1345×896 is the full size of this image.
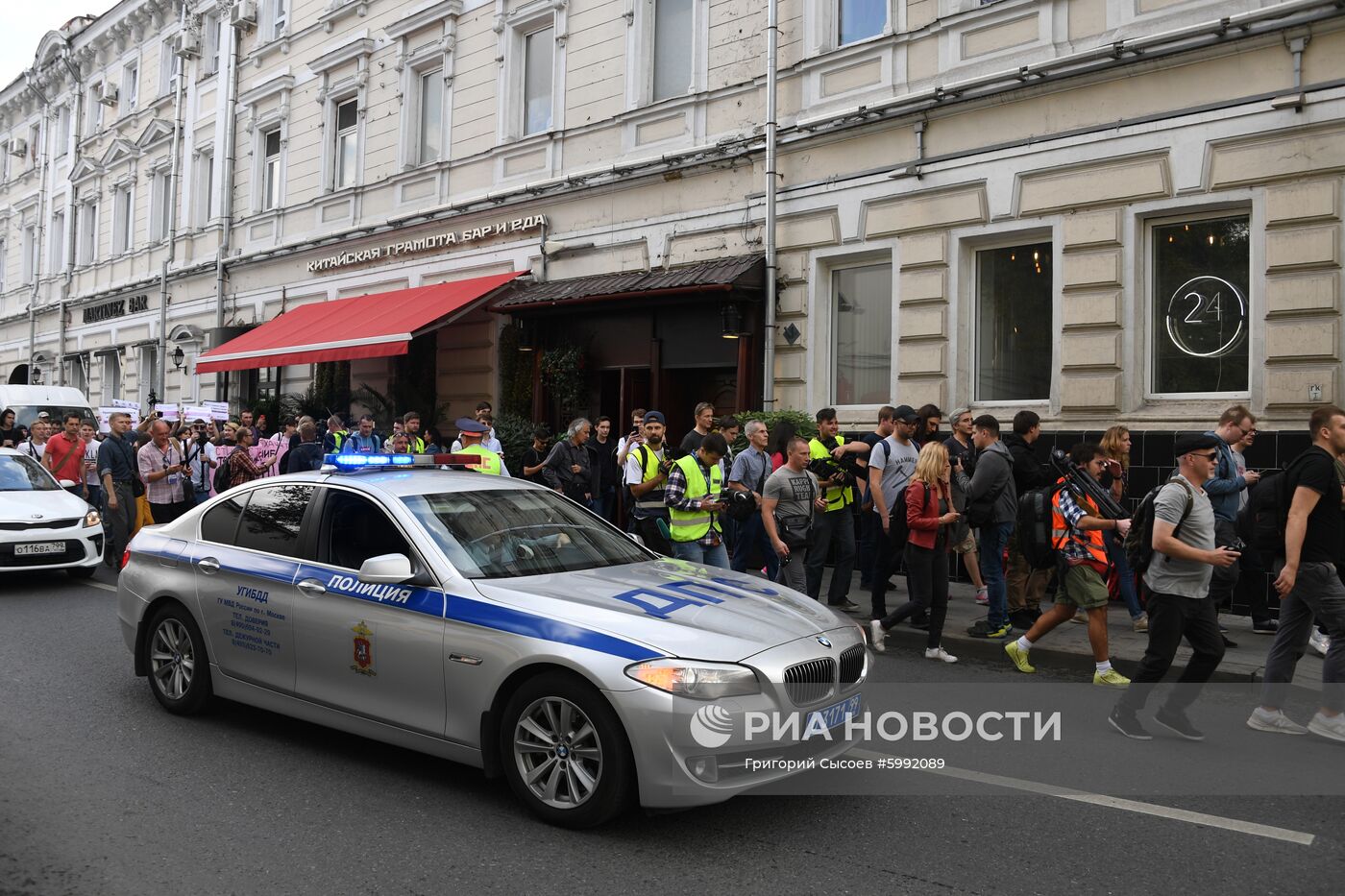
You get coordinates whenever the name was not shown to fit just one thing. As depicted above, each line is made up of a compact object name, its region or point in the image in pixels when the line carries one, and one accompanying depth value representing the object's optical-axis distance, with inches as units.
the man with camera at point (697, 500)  330.0
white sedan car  421.7
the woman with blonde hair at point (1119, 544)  346.6
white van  797.9
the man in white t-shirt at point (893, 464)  365.1
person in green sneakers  265.6
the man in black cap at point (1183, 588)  222.8
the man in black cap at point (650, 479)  374.3
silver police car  165.0
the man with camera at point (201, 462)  609.0
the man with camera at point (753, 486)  357.4
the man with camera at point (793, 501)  336.8
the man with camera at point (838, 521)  371.6
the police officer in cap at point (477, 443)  432.1
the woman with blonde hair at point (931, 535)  303.7
